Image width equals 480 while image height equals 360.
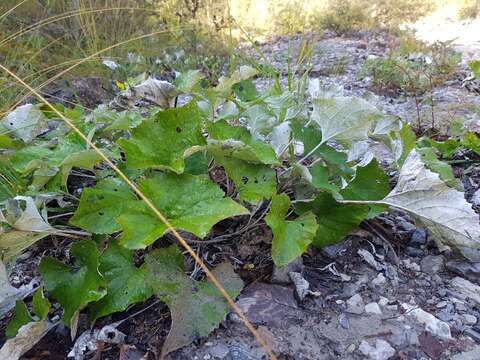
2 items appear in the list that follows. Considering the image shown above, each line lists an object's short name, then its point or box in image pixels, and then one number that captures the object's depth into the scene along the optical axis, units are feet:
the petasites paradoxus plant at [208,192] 2.57
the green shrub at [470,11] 16.30
